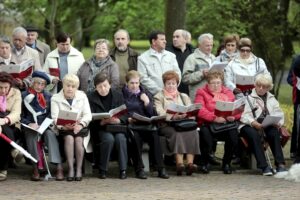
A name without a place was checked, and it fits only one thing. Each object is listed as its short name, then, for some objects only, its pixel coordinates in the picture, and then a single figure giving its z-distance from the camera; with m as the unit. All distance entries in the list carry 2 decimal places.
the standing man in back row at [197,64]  11.71
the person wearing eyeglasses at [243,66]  11.68
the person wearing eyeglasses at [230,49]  11.97
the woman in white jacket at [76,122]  10.51
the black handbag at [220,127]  11.09
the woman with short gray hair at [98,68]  11.18
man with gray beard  11.60
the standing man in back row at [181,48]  12.19
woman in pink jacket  11.12
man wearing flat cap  12.21
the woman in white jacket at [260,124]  11.12
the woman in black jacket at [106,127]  10.65
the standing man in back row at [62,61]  11.50
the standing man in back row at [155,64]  11.52
